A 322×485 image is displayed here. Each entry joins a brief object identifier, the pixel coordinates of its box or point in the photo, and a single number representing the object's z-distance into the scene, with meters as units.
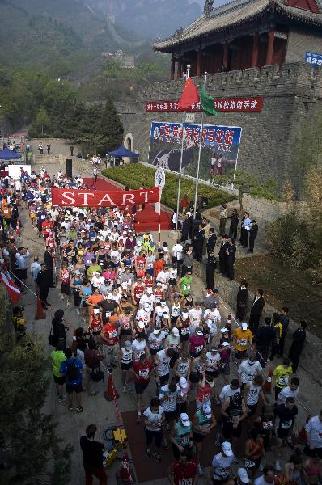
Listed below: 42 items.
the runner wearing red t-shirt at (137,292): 11.72
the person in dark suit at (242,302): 11.57
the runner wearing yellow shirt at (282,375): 8.14
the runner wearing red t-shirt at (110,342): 9.55
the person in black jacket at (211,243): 14.43
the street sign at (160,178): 16.80
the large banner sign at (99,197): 14.84
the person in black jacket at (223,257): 14.27
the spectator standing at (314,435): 7.03
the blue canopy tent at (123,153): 34.25
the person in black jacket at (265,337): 9.77
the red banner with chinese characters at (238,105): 23.62
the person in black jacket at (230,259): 14.03
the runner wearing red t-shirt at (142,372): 8.24
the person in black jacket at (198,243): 15.69
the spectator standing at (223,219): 17.81
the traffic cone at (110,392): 8.88
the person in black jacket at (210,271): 13.79
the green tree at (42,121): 65.55
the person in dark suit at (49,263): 13.23
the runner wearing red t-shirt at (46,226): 16.73
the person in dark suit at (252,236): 16.08
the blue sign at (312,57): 24.97
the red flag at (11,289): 10.10
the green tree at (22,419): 4.55
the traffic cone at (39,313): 12.20
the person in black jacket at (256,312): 10.92
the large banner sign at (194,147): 25.70
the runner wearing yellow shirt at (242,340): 9.62
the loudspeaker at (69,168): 33.34
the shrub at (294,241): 14.44
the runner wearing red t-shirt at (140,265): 13.43
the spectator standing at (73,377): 8.14
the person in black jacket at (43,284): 12.52
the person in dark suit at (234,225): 16.80
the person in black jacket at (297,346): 9.59
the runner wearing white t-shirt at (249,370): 8.19
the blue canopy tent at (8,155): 28.22
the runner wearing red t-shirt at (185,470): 6.19
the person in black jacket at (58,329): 9.31
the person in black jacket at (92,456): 6.34
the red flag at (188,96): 17.61
